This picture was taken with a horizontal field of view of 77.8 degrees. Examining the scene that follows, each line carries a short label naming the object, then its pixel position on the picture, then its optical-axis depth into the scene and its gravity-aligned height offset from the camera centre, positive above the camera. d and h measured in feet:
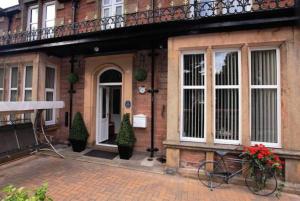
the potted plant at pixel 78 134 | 22.41 -3.43
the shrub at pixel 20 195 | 6.46 -3.18
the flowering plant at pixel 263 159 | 13.57 -3.83
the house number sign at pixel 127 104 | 22.97 +0.31
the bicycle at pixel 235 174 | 14.06 -5.42
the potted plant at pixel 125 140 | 19.90 -3.61
